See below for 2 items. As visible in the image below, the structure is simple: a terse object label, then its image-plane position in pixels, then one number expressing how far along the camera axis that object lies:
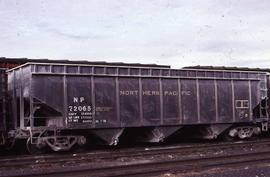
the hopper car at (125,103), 14.30
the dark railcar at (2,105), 14.27
